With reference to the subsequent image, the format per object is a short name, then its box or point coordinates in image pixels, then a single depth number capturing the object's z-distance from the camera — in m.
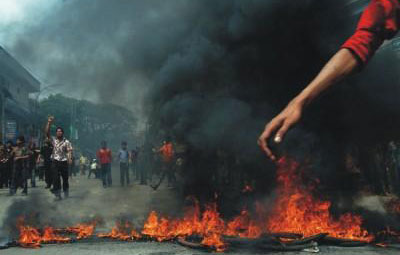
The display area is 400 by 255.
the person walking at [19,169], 12.52
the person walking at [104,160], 14.95
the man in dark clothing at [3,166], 14.64
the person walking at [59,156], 10.13
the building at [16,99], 25.86
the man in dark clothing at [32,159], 14.48
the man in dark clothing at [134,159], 19.63
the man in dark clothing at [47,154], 11.97
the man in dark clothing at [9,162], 14.39
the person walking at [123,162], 16.09
